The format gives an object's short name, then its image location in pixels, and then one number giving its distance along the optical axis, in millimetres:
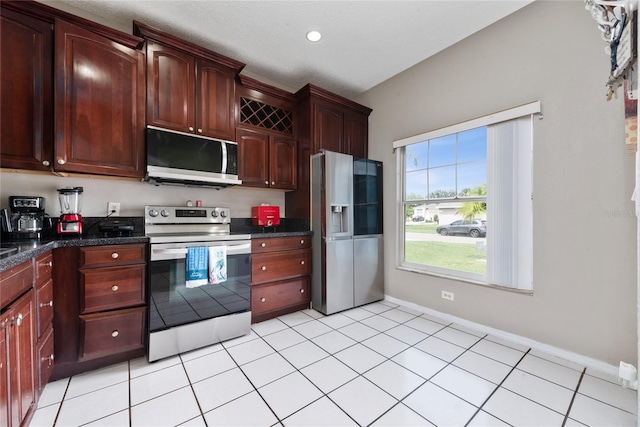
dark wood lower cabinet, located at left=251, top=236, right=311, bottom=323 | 2537
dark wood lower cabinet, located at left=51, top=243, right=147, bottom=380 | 1685
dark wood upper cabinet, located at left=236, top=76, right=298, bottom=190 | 2801
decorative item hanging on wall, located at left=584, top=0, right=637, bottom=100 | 1019
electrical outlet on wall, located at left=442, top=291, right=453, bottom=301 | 2621
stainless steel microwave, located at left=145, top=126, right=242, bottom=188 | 2150
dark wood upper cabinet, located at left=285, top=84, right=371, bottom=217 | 3029
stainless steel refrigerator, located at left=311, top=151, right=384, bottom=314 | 2807
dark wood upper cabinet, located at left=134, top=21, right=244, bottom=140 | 2178
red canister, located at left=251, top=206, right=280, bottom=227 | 2961
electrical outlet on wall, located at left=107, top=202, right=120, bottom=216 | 2270
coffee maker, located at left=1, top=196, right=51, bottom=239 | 1788
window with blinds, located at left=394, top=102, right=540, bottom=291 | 2168
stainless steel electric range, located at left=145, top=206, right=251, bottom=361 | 1927
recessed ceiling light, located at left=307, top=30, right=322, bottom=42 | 2367
